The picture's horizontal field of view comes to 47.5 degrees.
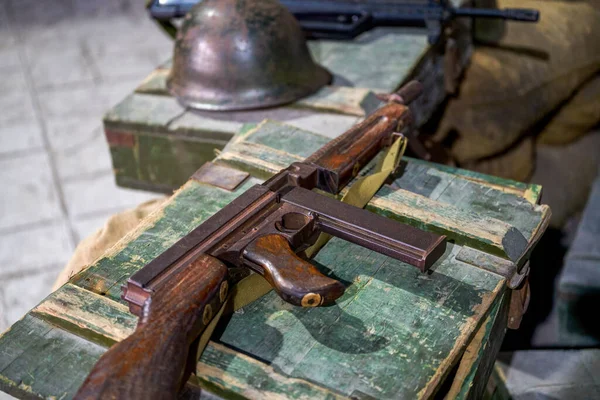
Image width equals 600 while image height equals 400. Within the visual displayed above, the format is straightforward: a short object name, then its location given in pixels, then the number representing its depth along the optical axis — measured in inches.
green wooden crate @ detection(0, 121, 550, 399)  44.3
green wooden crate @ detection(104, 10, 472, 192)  83.6
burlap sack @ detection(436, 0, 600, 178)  127.9
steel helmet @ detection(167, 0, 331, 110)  82.7
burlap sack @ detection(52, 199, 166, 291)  75.1
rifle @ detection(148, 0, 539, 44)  103.8
